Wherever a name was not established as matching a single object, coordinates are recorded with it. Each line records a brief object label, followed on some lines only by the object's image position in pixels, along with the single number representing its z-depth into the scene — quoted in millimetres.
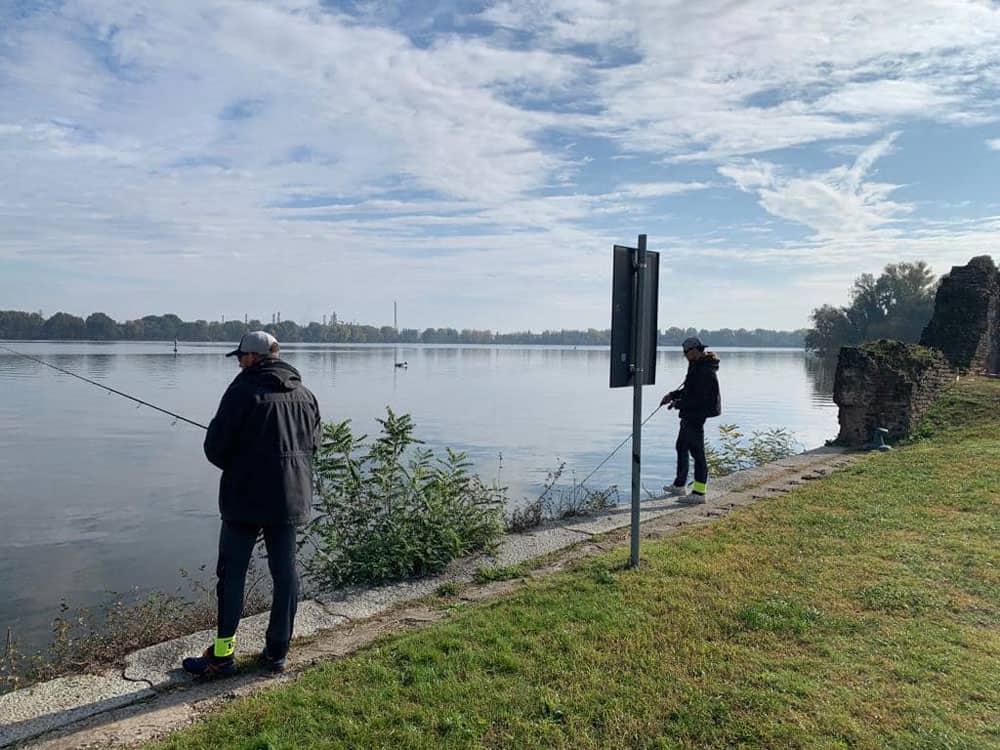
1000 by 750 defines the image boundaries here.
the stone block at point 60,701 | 3463
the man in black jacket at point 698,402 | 8727
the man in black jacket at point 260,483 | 4031
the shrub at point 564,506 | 8148
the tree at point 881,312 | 63812
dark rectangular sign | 5711
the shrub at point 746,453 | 14148
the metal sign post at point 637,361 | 5727
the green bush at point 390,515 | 6027
